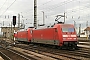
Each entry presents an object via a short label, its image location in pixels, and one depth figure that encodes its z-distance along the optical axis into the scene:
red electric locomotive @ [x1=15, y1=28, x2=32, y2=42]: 39.03
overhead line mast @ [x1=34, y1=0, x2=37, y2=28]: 34.38
